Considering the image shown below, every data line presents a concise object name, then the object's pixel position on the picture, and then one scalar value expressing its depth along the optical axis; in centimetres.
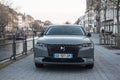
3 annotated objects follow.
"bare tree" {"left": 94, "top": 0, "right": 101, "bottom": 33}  1947
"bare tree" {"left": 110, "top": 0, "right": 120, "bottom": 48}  1628
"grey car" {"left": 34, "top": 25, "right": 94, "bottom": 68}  630
